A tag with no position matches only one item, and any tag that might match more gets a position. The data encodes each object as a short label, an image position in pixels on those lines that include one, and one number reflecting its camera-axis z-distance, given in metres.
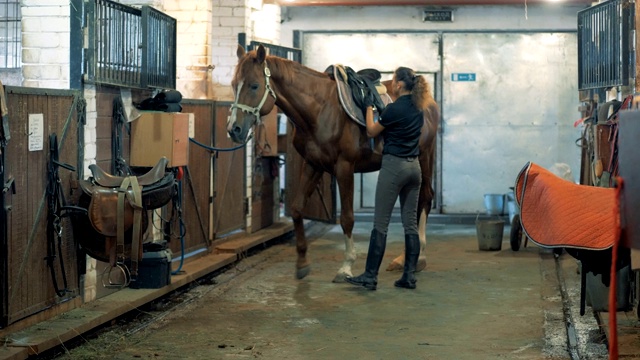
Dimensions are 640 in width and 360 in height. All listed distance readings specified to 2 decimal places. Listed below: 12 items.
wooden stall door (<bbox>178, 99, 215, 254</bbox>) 8.97
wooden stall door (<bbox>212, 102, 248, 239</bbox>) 9.87
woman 7.92
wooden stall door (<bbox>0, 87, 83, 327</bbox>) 5.98
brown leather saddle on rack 6.57
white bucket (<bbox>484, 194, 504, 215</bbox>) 12.85
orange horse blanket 5.02
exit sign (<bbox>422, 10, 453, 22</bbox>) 13.39
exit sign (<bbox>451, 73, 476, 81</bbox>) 13.53
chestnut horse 8.34
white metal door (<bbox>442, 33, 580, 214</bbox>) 13.41
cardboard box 7.73
